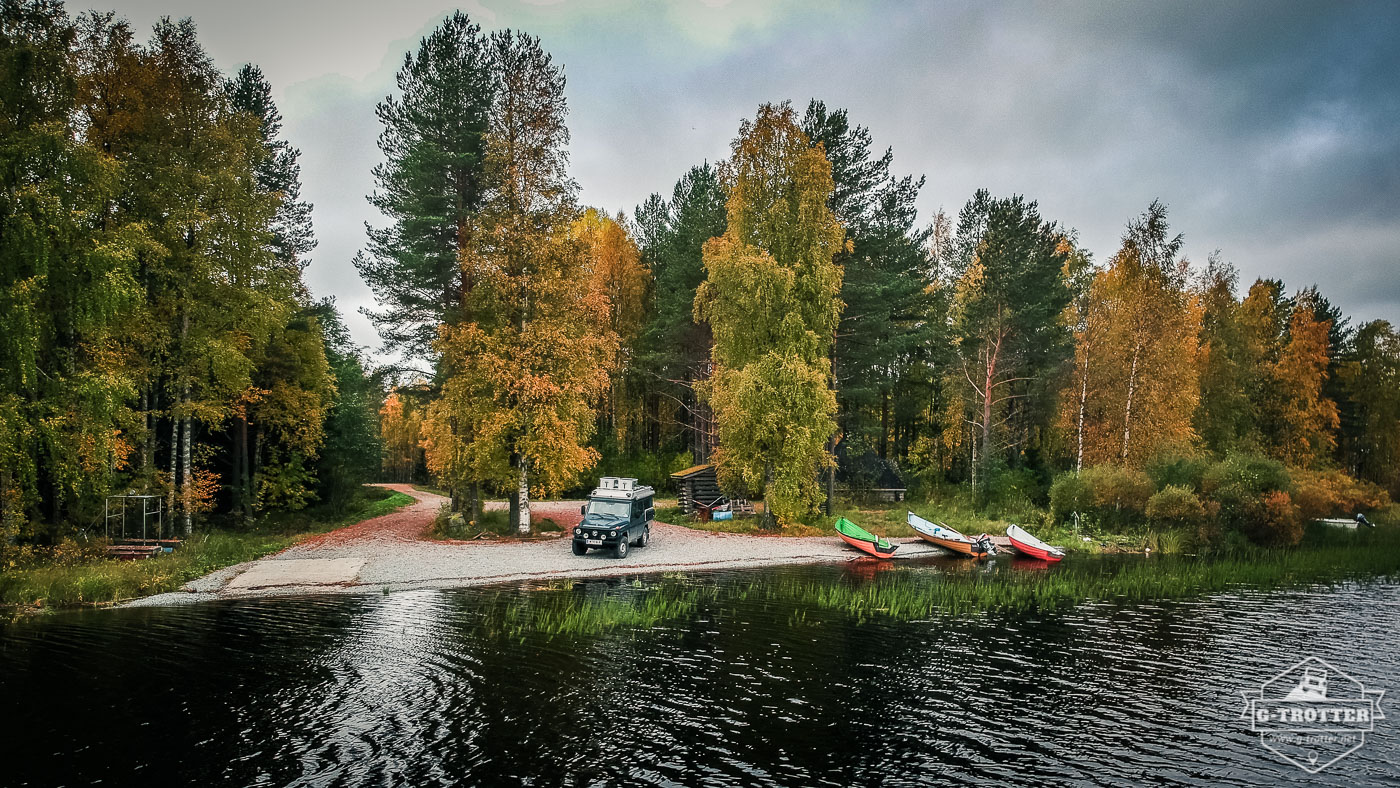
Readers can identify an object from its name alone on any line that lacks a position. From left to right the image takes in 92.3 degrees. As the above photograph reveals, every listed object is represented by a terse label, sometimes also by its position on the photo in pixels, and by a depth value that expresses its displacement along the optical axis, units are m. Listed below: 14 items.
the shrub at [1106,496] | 31.83
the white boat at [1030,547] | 27.59
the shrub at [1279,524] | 29.67
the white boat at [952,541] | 28.22
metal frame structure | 21.50
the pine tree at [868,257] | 35.94
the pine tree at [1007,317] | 36.78
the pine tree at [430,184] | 29.33
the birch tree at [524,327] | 27.44
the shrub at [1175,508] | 29.94
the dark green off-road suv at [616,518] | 24.47
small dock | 20.30
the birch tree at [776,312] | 30.30
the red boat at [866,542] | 27.00
